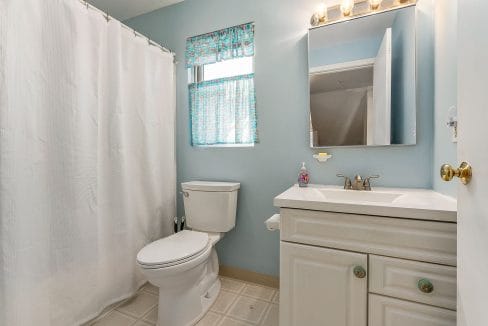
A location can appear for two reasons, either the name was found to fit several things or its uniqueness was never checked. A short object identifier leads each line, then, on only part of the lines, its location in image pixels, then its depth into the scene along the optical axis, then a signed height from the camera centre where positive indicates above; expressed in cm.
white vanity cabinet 85 -46
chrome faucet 137 -17
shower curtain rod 131 +86
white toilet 124 -55
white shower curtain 103 -1
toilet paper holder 123 -36
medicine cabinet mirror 132 +44
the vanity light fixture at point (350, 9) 134 +87
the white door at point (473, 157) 50 -1
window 172 +53
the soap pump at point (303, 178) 148 -15
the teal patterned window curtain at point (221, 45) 171 +86
